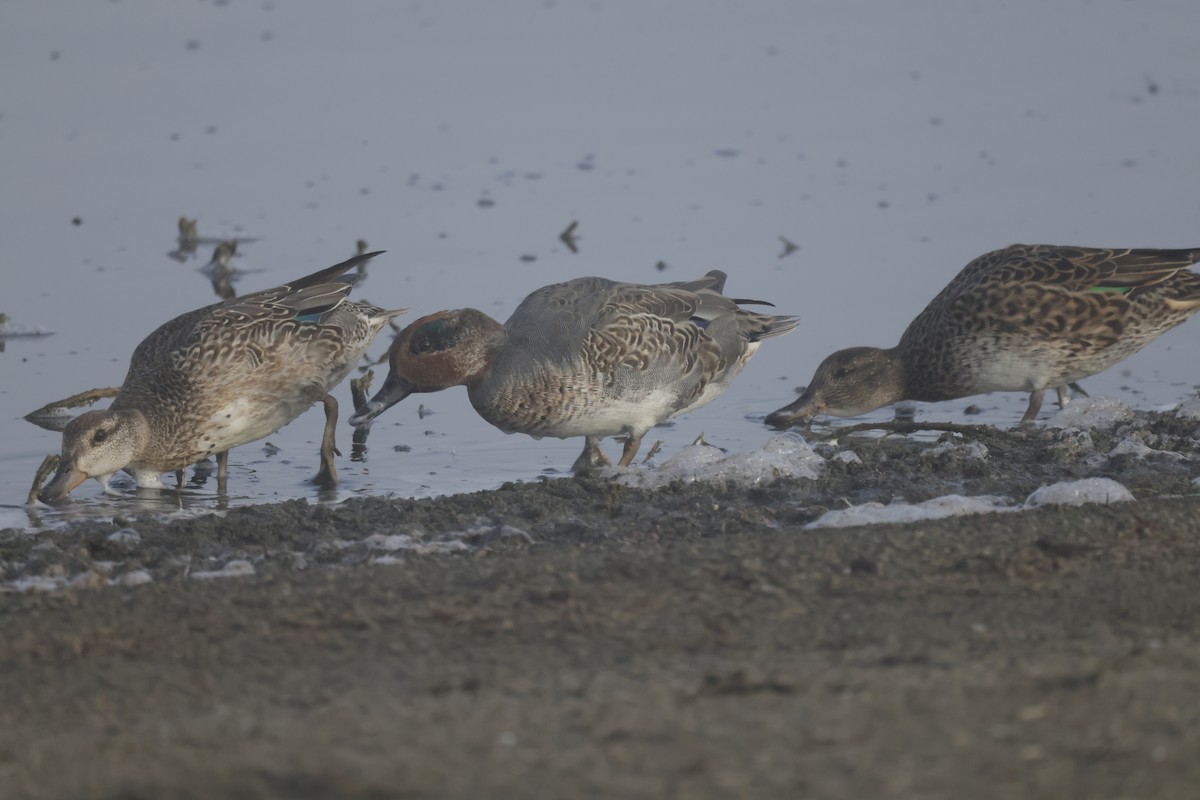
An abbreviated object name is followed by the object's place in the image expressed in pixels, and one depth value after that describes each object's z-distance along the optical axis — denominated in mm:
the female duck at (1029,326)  16375
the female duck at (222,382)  14828
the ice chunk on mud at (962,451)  14070
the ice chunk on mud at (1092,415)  15703
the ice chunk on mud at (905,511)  11922
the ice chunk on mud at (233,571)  10711
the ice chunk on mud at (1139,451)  14031
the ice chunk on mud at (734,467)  13648
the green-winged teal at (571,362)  14555
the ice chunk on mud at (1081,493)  12102
